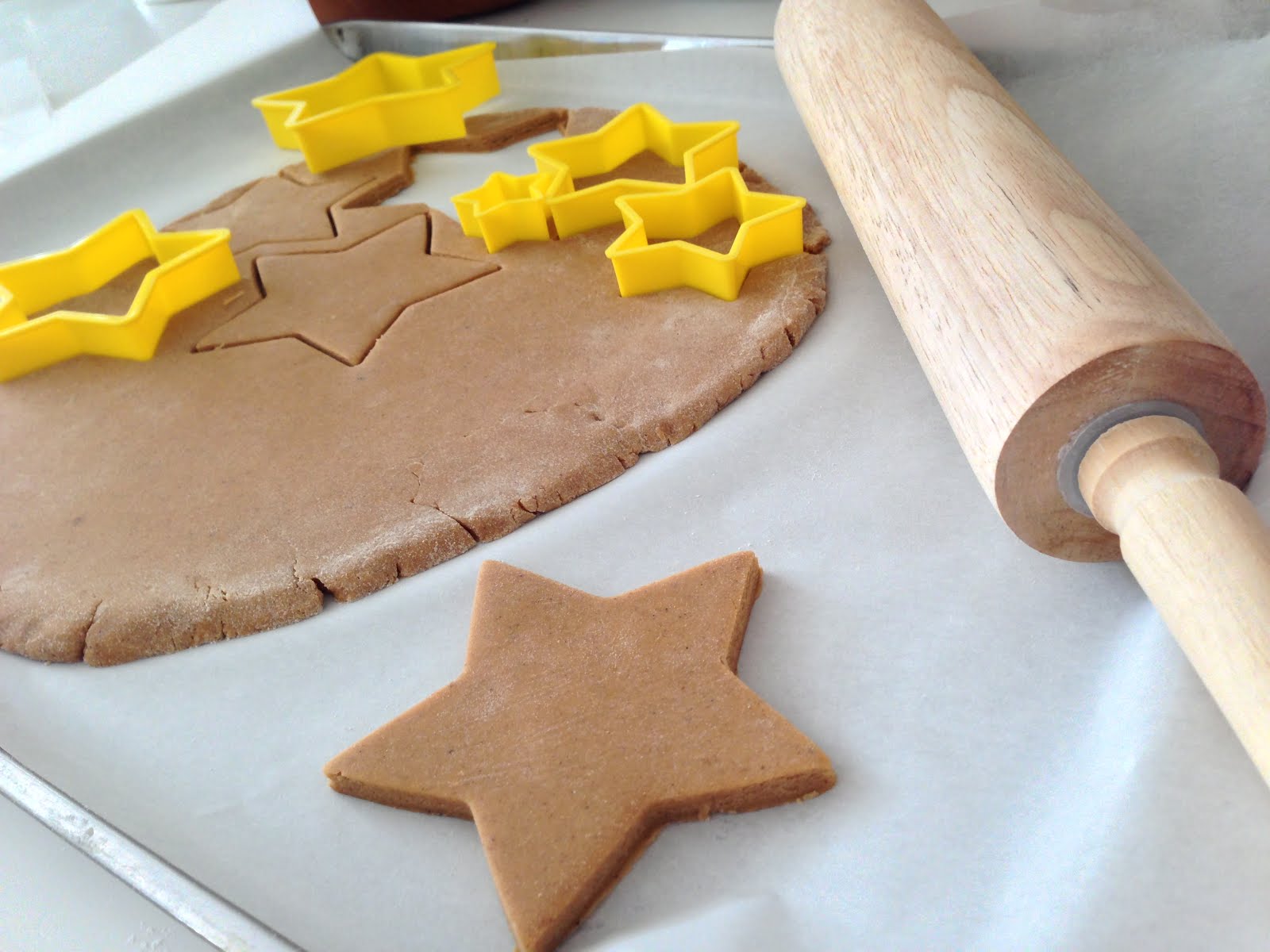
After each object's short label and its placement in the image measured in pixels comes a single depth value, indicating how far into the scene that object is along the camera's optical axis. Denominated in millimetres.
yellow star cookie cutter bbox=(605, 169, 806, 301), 362
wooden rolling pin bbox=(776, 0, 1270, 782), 223
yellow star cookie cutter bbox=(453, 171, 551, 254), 397
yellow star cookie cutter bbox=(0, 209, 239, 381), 388
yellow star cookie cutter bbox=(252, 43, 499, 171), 473
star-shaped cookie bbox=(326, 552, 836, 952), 241
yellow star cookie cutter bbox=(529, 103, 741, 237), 398
